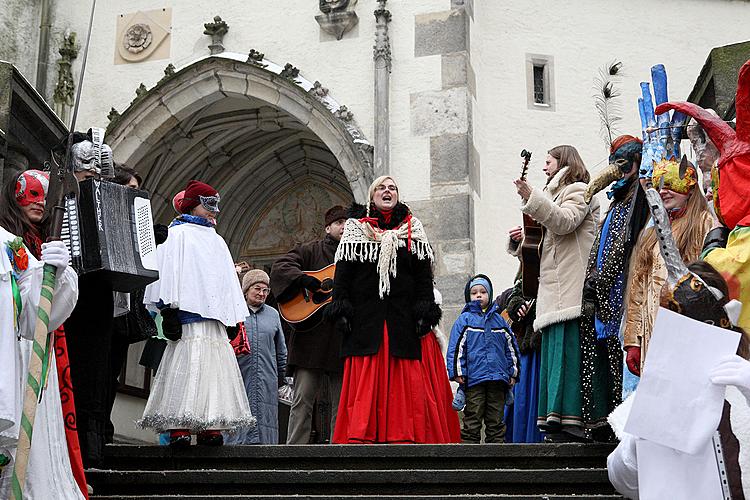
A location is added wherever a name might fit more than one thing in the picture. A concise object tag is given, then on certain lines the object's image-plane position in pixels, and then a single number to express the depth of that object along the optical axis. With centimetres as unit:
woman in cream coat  673
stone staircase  591
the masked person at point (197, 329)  671
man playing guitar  845
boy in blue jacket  834
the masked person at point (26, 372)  496
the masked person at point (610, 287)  637
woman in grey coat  877
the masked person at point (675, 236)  566
